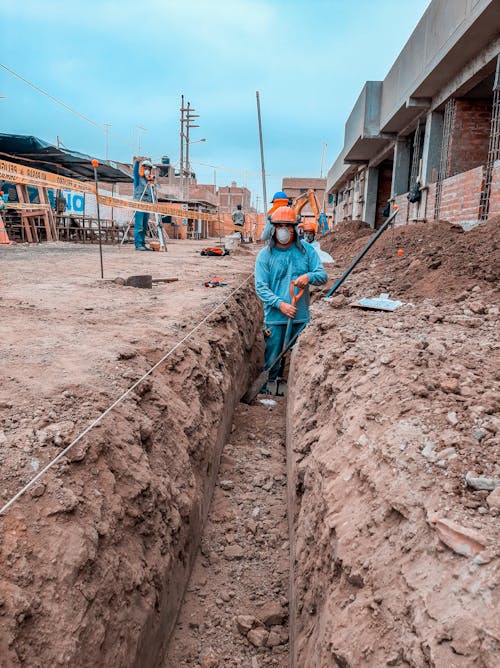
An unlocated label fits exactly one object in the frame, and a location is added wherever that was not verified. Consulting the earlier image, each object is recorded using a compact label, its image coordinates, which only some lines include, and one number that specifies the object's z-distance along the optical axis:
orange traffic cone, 13.35
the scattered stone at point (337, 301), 5.71
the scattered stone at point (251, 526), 3.63
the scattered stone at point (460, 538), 1.41
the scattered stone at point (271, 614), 2.88
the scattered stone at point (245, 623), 2.80
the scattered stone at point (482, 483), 1.66
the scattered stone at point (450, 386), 2.44
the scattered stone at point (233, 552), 3.38
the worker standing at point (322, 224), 23.91
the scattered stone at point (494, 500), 1.55
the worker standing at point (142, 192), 14.09
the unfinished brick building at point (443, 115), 7.83
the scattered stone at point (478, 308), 4.22
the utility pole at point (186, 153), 35.81
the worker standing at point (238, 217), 20.19
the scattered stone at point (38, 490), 1.97
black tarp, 17.22
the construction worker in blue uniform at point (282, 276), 5.76
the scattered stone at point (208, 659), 2.62
